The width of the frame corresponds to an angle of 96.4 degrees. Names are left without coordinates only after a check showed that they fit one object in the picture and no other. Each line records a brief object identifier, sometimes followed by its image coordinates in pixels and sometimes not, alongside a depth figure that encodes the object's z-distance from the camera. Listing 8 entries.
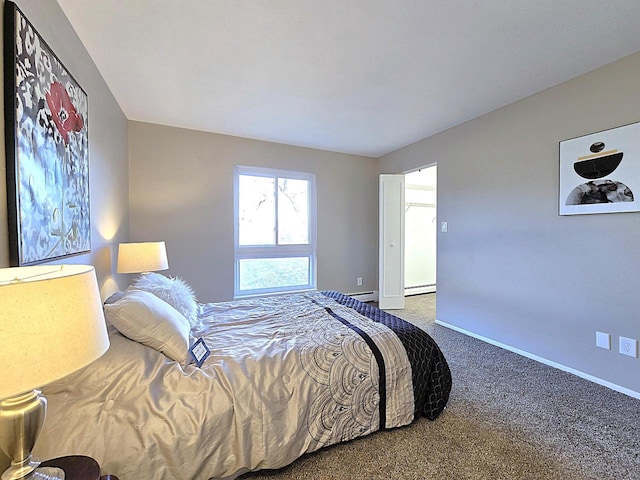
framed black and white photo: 2.09
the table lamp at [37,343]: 0.55
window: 4.01
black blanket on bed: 1.76
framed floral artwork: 1.10
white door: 4.38
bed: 1.11
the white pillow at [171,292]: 1.86
